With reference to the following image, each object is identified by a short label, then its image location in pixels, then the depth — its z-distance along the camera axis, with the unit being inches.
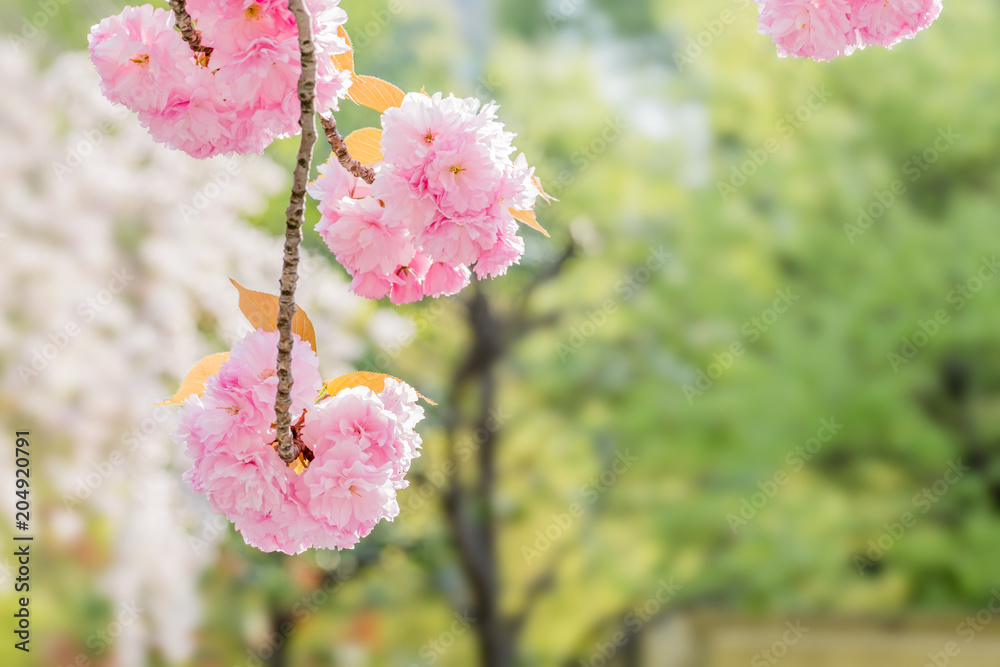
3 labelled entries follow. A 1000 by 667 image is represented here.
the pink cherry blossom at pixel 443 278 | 61.4
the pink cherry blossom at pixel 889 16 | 62.6
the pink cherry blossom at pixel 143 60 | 59.2
